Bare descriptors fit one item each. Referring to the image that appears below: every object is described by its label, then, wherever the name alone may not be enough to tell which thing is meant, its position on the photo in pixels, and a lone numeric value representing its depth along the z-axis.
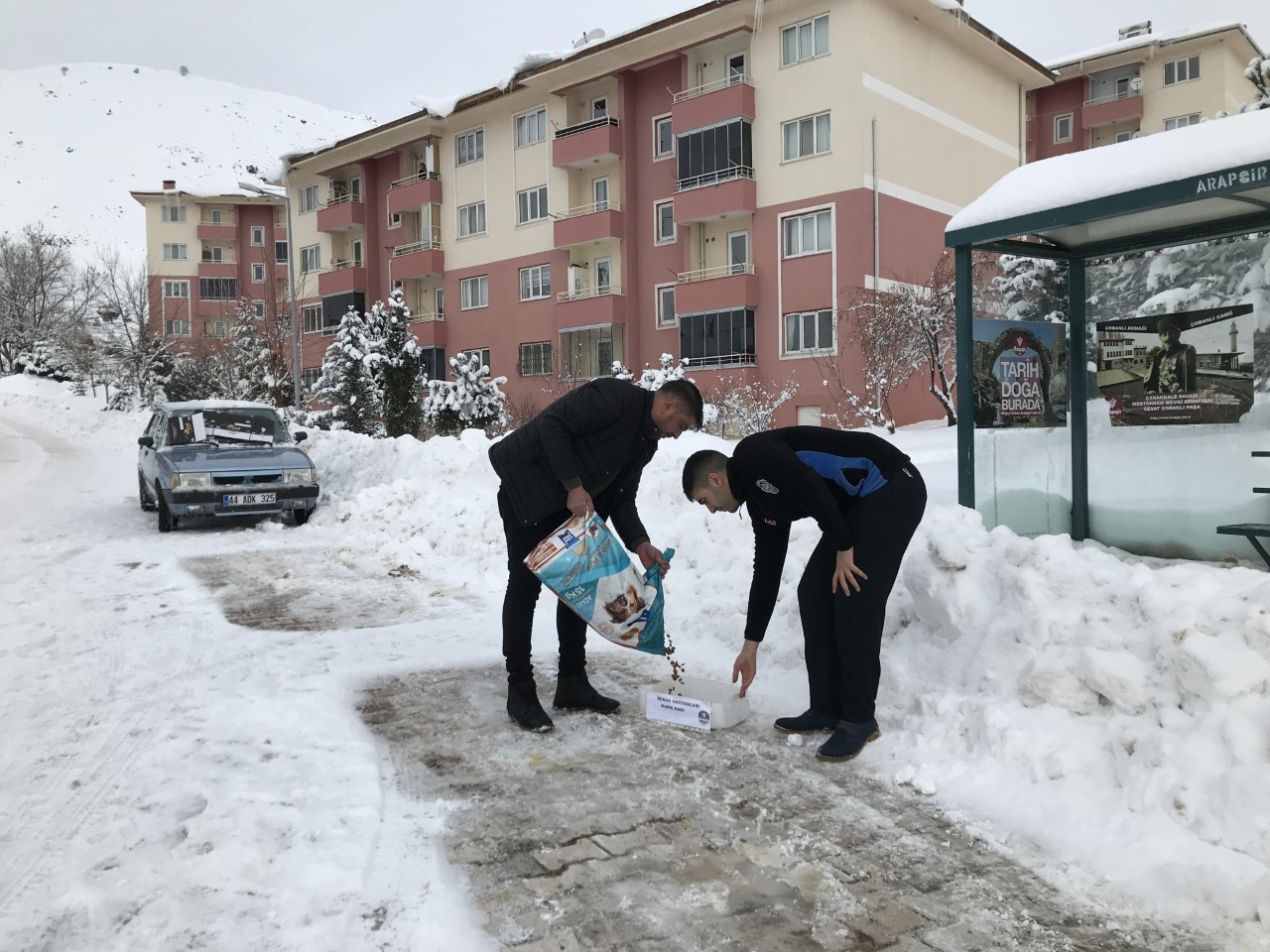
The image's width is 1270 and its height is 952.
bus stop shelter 4.92
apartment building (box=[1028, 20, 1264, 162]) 33.56
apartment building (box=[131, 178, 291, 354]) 60.94
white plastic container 4.61
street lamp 23.86
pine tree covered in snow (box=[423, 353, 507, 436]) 18.70
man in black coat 4.38
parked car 11.45
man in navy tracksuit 4.05
